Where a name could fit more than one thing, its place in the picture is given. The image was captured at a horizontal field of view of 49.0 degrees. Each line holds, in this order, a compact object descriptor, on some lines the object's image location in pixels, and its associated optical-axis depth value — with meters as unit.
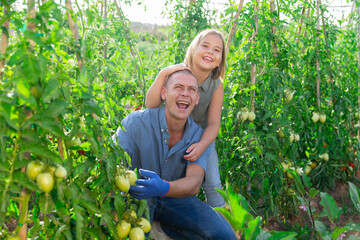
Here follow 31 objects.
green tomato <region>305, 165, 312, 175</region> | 3.16
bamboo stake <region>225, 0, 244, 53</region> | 2.39
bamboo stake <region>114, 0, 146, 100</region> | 3.00
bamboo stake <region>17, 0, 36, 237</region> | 0.96
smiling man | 1.81
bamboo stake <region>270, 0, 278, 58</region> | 2.51
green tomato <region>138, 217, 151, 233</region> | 1.37
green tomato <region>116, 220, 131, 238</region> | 1.29
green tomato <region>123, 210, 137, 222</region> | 1.34
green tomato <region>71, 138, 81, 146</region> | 1.26
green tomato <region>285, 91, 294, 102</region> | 2.57
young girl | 2.10
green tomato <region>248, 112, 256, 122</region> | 2.38
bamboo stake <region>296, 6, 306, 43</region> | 3.09
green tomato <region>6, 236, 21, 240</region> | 1.07
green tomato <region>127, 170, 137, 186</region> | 1.34
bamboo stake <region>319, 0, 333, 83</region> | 3.09
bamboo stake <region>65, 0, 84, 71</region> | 1.09
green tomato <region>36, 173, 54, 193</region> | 0.97
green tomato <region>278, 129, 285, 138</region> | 2.54
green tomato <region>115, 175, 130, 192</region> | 1.24
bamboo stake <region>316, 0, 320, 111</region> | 3.02
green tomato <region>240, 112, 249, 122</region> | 2.38
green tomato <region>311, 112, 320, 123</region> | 3.04
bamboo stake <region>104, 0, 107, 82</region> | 3.15
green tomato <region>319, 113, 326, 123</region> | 3.04
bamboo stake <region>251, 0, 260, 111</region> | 2.33
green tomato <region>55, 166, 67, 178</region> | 1.01
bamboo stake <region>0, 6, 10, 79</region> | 1.01
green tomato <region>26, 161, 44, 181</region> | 0.98
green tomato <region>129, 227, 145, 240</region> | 1.31
